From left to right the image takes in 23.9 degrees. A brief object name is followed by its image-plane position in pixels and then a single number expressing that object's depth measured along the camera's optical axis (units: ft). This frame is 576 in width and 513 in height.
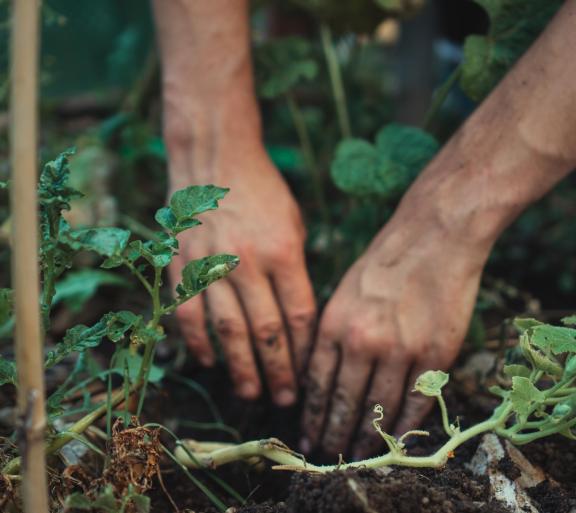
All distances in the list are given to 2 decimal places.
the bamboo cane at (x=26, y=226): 1.65
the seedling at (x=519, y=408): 2.00
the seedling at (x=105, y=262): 1.94
